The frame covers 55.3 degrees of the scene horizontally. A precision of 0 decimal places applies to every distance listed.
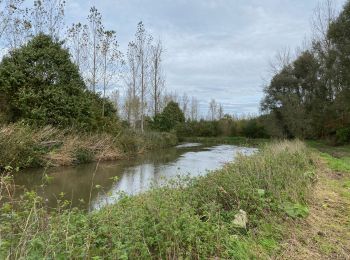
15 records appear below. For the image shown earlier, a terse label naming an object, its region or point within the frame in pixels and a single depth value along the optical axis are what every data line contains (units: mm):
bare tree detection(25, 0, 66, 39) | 20719
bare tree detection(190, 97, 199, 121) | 60916
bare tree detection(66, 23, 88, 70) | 23967
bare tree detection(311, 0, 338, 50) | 28486
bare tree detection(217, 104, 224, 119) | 60575
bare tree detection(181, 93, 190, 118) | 58375
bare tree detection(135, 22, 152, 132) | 31247
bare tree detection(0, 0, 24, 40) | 17405
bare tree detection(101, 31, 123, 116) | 24469
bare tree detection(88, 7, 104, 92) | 24344
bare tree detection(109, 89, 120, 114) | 46666
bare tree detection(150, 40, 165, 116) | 34906
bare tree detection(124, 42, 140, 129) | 31266
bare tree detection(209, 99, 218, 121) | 61441
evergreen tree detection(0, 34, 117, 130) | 15789
